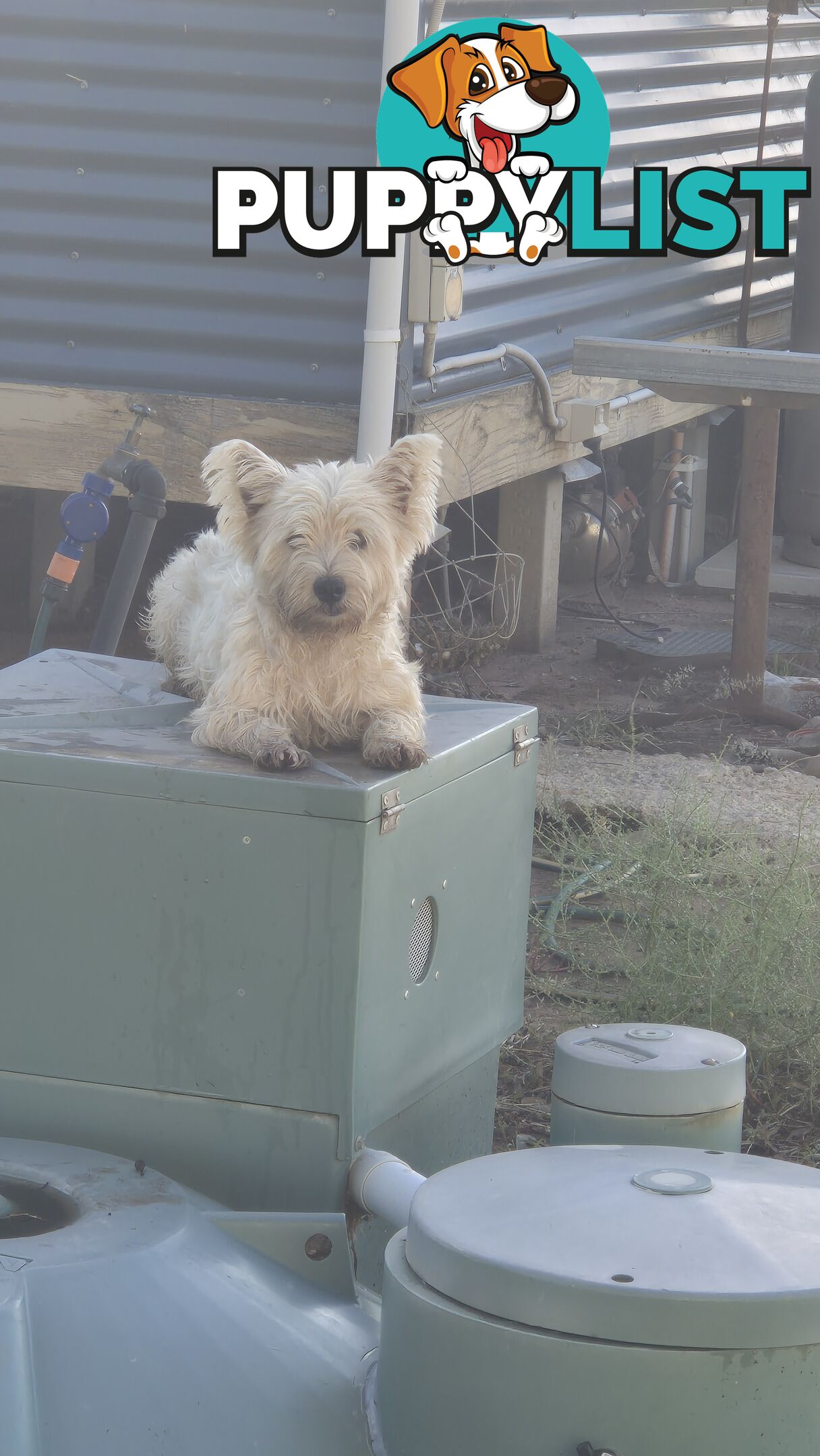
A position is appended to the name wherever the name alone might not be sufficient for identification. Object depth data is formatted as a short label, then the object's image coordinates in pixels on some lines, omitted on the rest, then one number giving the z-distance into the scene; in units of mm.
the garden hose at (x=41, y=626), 8289
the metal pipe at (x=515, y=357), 11578
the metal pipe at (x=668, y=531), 20000
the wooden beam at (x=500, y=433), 12070
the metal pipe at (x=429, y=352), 10812
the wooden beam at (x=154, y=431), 11156
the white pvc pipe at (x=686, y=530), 20187
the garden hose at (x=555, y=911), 8156
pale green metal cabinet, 4363
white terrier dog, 4992
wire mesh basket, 13891
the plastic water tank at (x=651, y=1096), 4621
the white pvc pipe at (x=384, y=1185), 4270
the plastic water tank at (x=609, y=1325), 3023
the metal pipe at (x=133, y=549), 8062
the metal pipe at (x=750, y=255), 16172
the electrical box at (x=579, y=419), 14266
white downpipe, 10445
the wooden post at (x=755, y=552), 12969
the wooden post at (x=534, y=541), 15289
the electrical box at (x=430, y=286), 10578
